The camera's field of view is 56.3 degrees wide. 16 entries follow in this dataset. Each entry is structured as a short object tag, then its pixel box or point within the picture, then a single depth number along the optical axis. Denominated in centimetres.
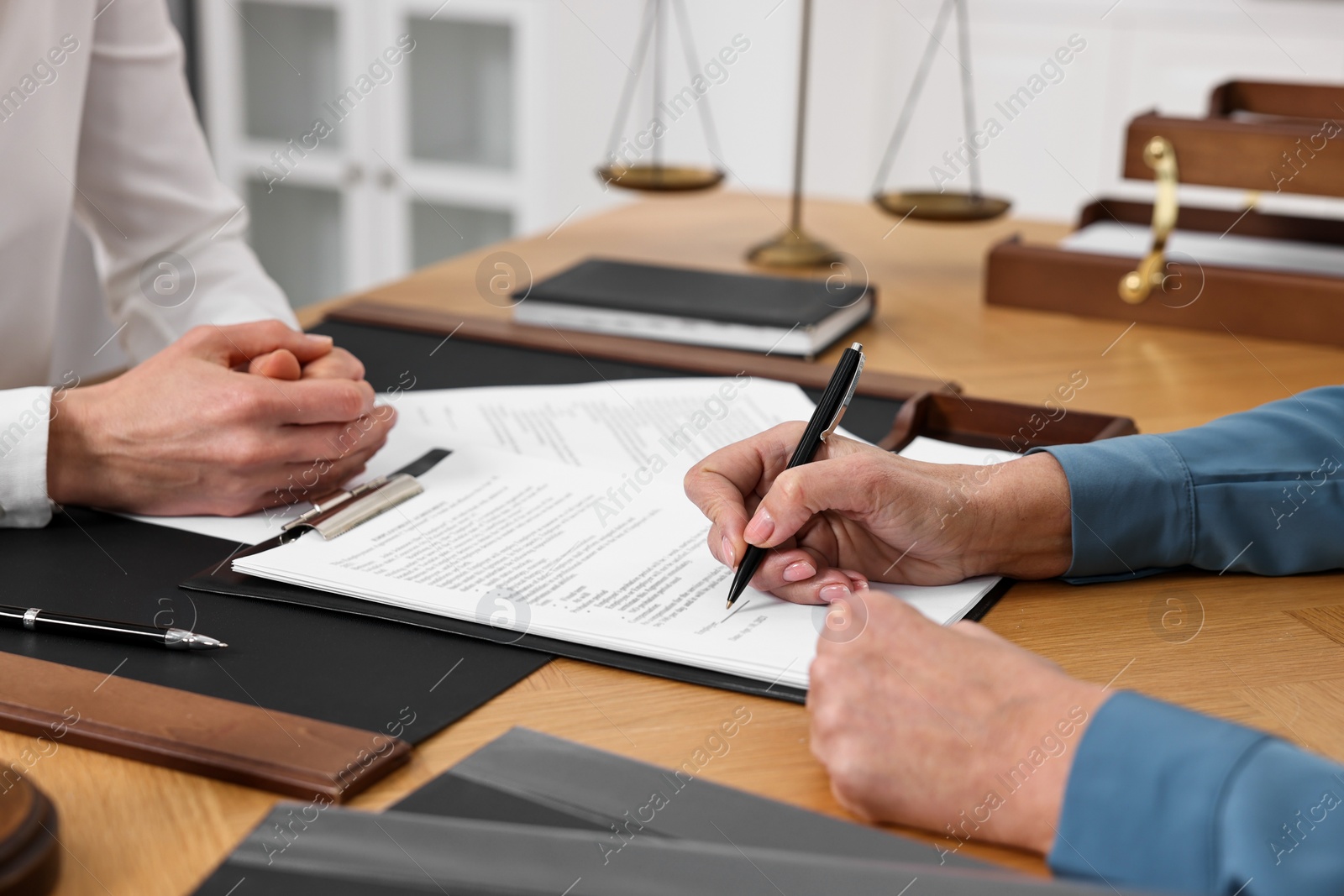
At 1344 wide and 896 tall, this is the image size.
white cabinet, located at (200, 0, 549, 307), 348
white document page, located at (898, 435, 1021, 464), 96
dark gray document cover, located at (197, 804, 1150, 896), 50
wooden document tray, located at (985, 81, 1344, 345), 137
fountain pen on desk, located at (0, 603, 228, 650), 71
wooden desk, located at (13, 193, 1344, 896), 57
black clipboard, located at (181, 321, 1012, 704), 111
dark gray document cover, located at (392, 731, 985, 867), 55
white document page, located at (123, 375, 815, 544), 98
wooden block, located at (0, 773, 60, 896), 50
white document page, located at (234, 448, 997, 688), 72
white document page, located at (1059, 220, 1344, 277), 146
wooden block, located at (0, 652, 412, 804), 59
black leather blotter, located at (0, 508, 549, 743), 66
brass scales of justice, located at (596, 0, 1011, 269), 162
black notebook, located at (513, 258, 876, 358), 131
